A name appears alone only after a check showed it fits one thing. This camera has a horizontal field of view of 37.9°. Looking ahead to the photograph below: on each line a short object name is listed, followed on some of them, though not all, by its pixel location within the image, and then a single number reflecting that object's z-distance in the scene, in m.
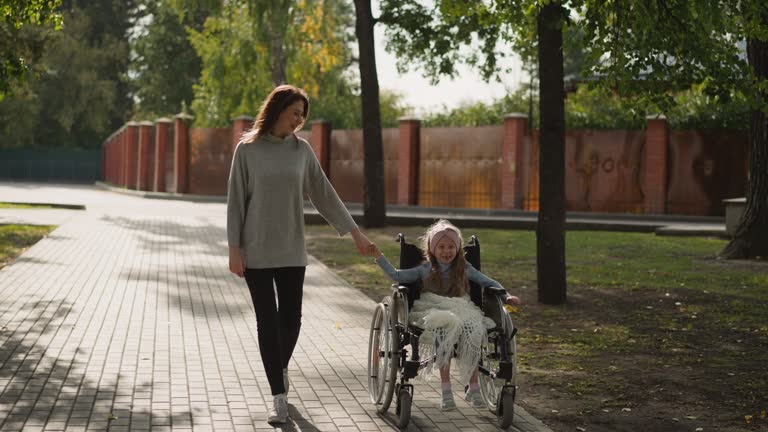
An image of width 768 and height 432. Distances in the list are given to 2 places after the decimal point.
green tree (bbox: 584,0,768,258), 10.47
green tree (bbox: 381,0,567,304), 11.65
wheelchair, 6.17
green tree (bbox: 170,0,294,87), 25.50
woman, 6.25
